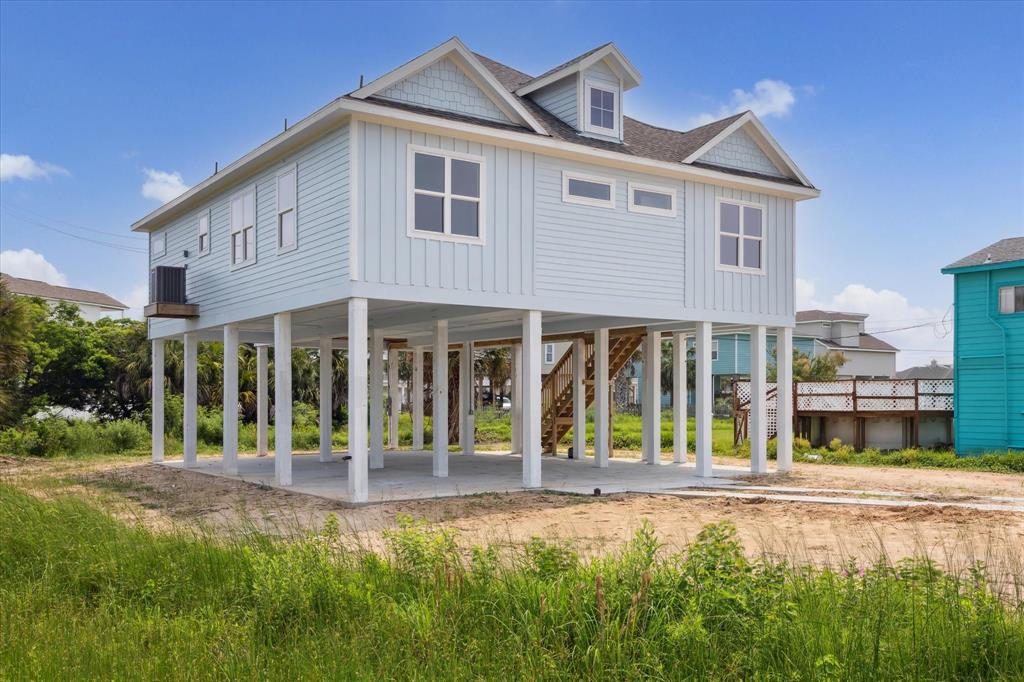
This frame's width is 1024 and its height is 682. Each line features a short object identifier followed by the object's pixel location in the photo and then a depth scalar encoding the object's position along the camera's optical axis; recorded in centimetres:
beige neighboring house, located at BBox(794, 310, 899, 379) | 5940
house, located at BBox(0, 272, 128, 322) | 5997
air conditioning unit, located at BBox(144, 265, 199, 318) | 2139
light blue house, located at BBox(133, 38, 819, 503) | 1551
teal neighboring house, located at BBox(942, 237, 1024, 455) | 2442
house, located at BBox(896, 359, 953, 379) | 6703
